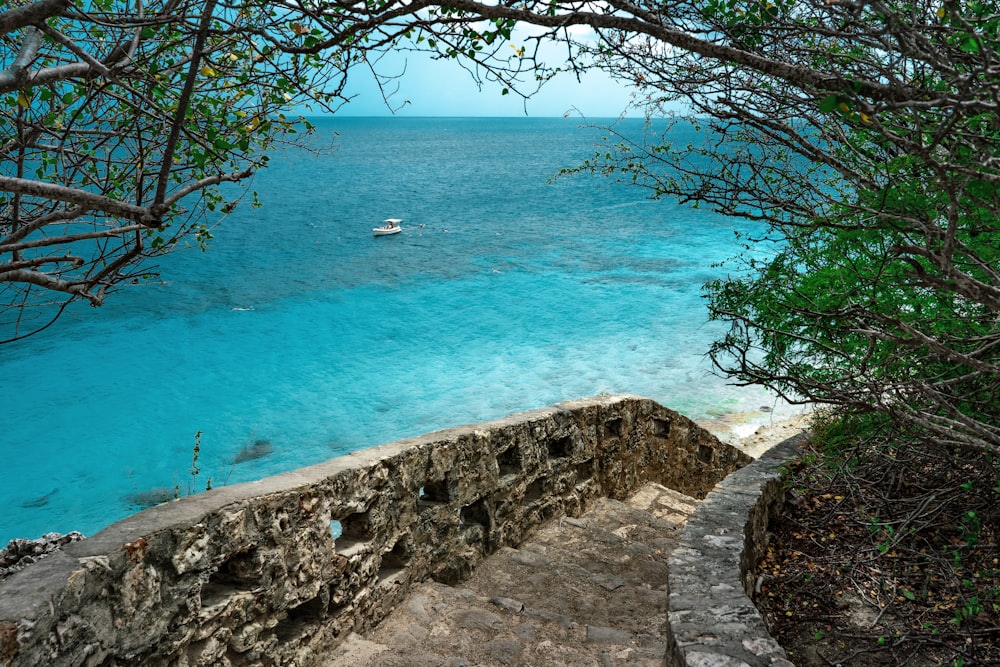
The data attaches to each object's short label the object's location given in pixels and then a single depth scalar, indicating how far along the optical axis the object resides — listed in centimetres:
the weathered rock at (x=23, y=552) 393
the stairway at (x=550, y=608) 463
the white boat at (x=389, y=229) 4297
